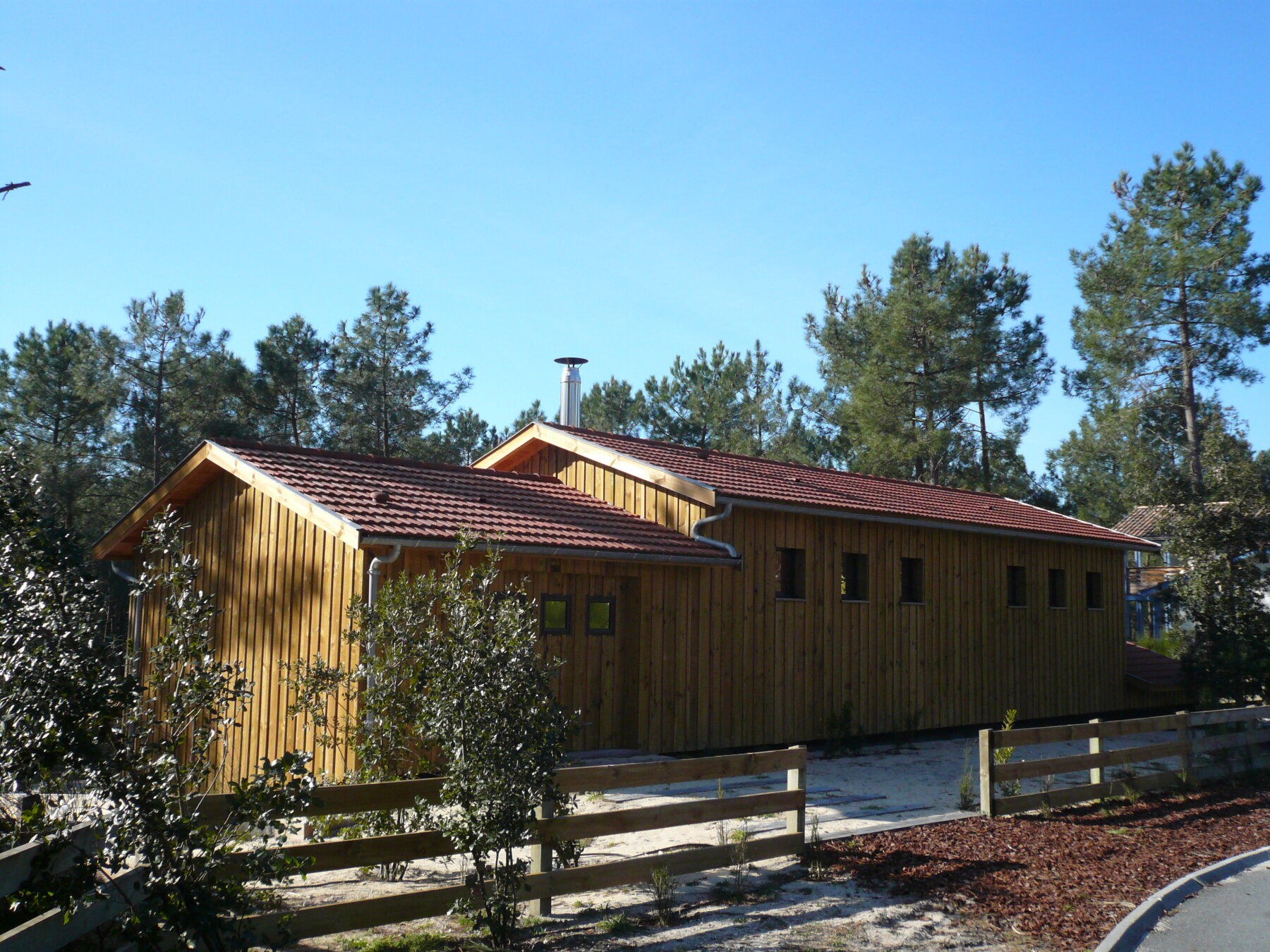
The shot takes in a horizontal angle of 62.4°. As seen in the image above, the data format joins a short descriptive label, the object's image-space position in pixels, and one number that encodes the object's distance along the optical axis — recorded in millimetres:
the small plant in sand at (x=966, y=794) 9828
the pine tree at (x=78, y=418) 28438
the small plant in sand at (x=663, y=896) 6270
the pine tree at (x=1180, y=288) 30359
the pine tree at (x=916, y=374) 34969
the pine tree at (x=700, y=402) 43344
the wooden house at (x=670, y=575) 11758
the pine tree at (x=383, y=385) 33844
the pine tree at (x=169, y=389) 30188
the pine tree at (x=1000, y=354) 35125
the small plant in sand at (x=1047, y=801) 9562
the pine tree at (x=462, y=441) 35156
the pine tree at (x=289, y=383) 32469
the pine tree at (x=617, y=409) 44812
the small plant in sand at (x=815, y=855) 7418
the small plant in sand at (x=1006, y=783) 9578
